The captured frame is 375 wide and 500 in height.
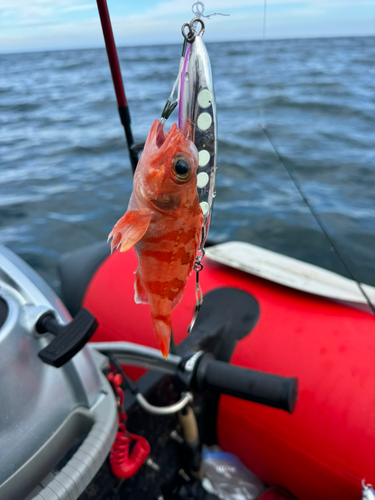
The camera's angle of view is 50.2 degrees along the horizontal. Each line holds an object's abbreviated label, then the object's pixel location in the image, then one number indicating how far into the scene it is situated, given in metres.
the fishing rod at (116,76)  0.47
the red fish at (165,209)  0.29
